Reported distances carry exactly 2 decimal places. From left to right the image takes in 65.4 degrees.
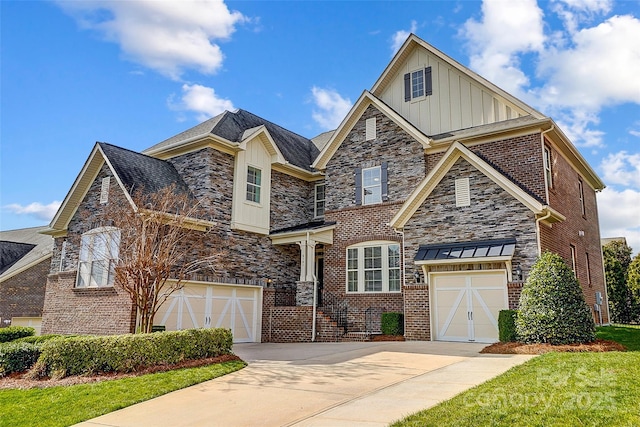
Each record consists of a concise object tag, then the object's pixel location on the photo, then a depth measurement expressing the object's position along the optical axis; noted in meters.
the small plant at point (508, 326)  13.05
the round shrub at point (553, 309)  11.57
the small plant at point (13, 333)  17.09
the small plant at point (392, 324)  16.61
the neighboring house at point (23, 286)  27.97
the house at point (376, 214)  15.20
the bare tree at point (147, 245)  12.60
